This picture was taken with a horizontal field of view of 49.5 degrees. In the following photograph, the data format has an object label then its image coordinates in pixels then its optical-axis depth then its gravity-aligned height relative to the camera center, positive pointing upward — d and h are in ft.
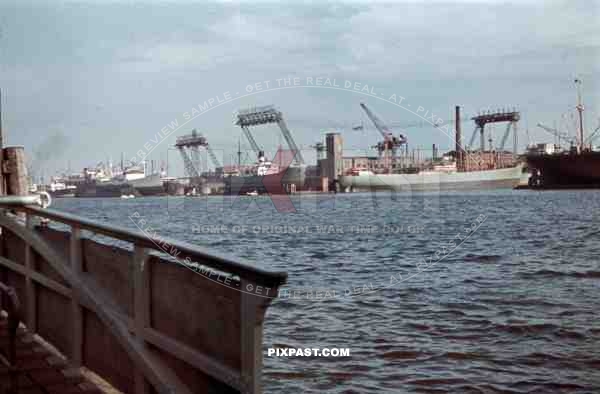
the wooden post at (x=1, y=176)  17.95 +0.32
